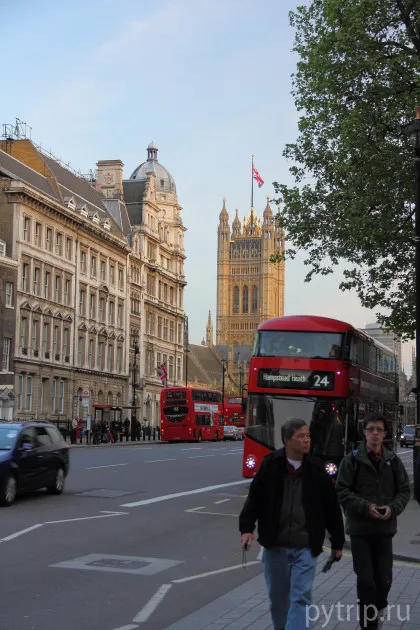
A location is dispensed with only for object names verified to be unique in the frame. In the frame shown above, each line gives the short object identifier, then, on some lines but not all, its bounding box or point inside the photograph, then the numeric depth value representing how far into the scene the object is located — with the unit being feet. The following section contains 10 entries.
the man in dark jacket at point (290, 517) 21.54
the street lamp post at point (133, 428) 230.07
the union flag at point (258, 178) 430.08
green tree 89.97
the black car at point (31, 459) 61.11
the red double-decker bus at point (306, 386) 73.46
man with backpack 23.89
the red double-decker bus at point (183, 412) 205.16
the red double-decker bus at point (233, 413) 309.83
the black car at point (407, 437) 240.53
